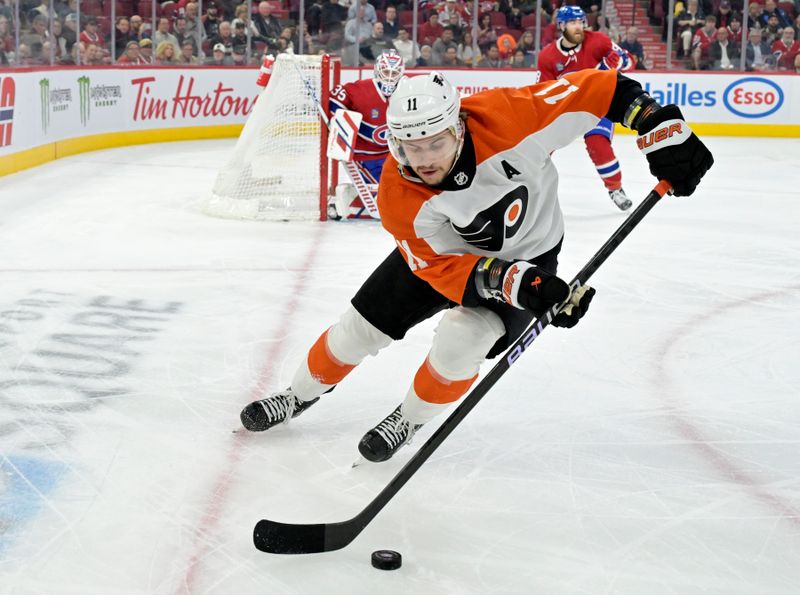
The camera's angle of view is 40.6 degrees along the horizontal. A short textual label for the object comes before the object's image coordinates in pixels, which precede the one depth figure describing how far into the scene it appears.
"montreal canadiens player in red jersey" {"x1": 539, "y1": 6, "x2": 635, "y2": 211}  6.12
